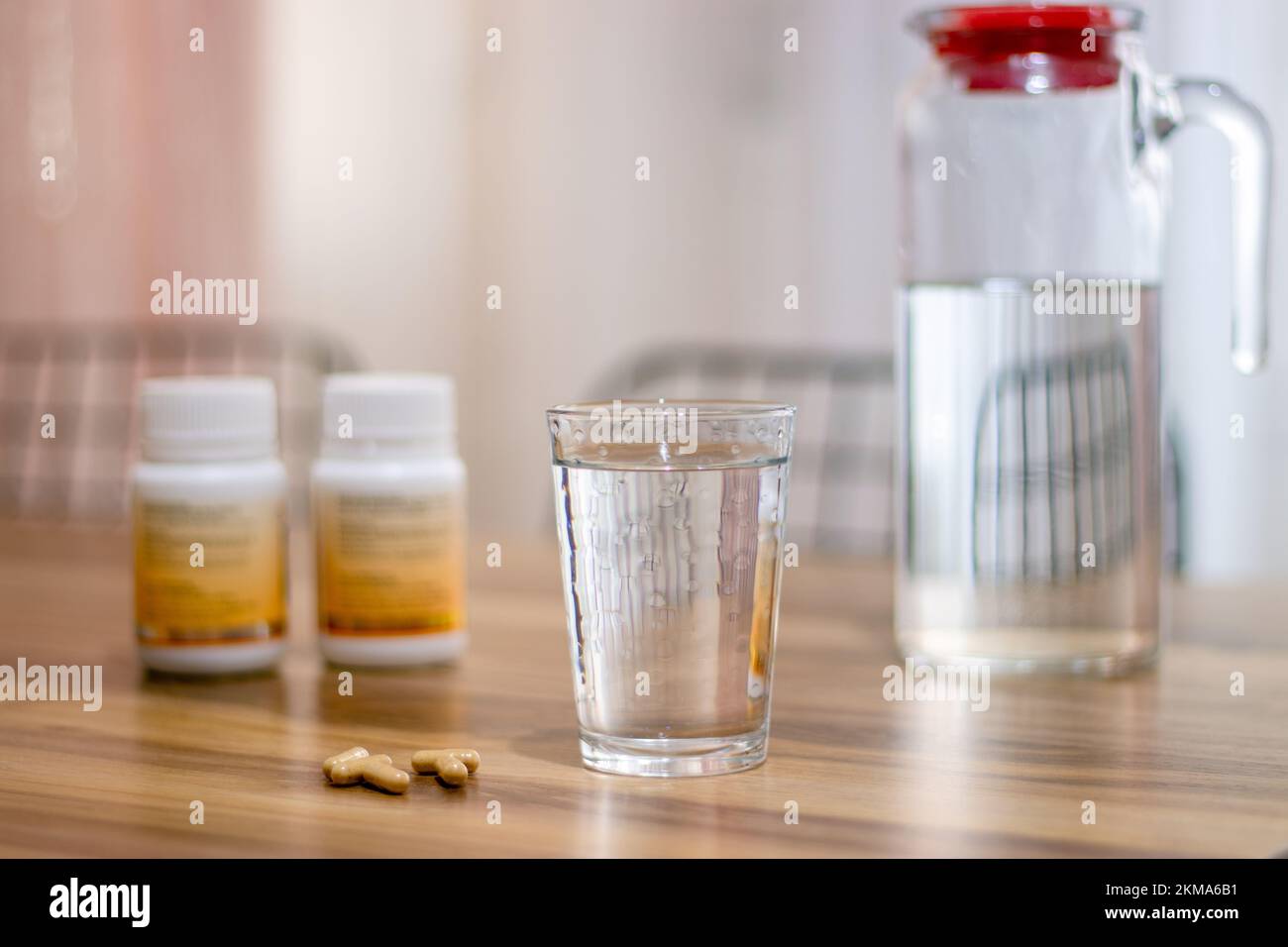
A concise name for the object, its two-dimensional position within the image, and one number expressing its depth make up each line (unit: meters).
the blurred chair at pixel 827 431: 2.61
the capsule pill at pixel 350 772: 0.59
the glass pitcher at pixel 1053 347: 0.80
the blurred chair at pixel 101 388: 3.07
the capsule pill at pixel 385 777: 0.58
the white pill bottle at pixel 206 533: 0.80
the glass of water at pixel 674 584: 0.59
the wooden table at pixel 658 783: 0.52
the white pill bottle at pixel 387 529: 0.82
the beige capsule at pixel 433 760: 0.60
